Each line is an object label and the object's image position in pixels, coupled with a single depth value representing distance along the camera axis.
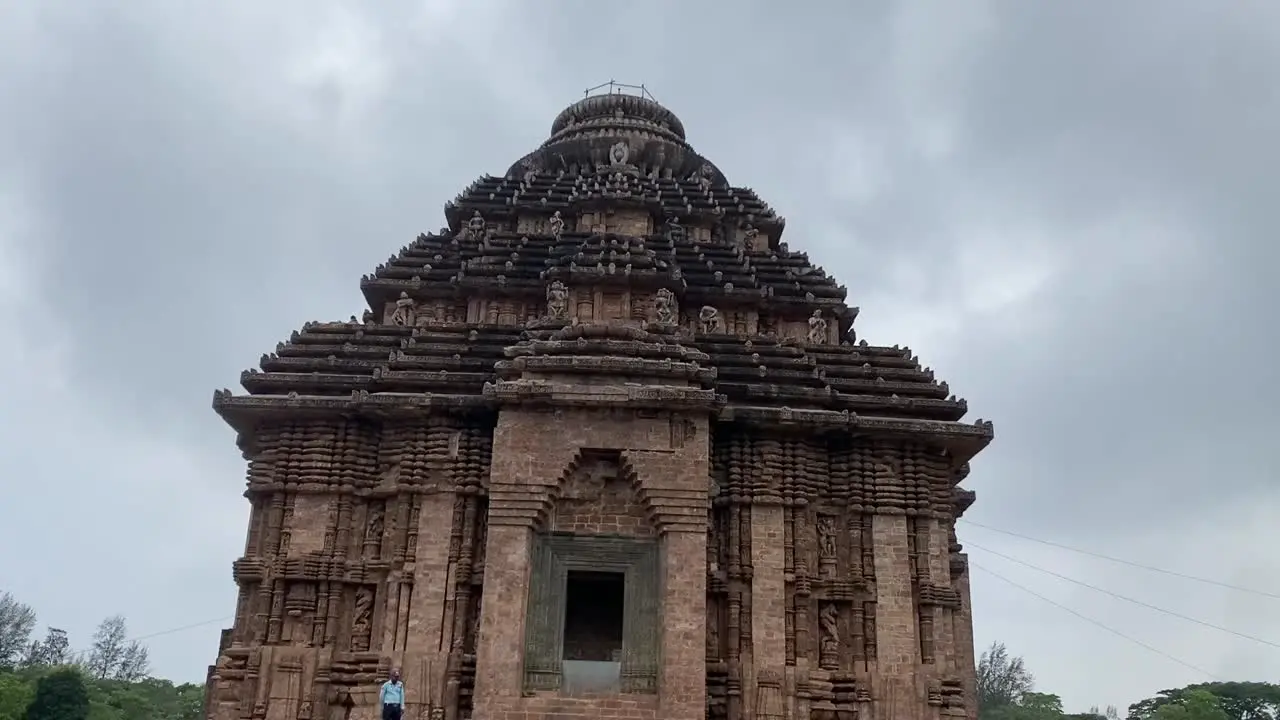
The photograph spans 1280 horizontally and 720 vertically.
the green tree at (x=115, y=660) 81.25
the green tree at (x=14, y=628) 76.75
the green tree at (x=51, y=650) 76.69
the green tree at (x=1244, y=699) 59.91
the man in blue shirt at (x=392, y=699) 13.30
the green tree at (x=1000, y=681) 65.25
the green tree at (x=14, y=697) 38.97
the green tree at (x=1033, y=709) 55.50
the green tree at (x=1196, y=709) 48.03
